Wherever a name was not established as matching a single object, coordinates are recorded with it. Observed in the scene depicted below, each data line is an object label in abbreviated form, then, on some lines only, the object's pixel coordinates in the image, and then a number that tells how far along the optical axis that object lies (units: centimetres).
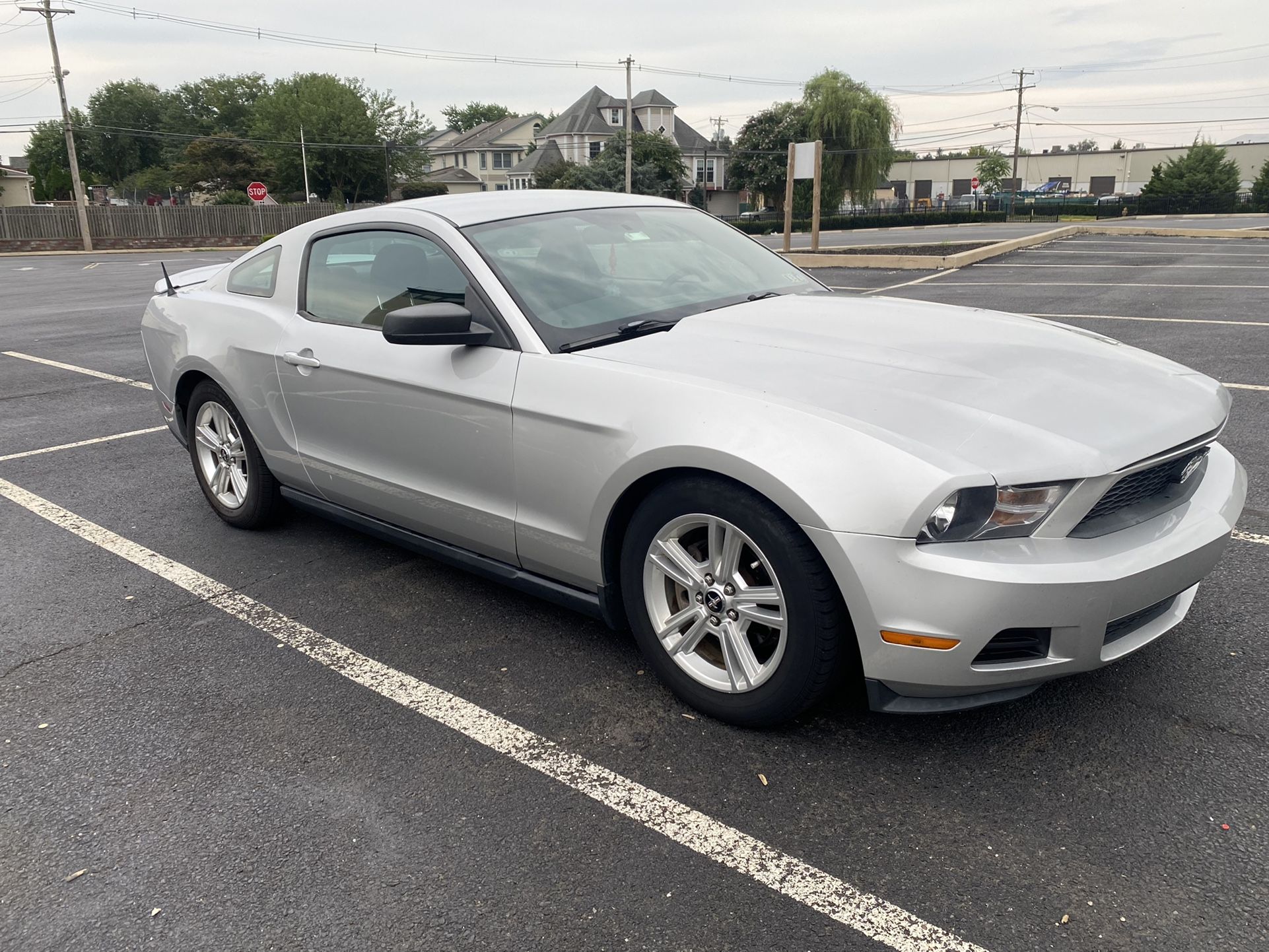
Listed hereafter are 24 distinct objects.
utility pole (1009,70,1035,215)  8125
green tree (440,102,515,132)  13200
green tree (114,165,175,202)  8303
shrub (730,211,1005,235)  5812
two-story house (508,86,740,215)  8519
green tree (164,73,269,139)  9381
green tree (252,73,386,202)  7194
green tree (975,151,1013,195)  10394
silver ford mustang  243
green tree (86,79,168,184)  9138
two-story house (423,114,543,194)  9518
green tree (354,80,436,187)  7425
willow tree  6344
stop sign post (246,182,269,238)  4478
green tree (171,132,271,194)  7119
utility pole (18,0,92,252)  3766
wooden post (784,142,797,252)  2146
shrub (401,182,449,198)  7469
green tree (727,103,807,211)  7138
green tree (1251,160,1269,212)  5444
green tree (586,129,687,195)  5800
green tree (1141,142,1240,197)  5956
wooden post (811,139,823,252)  2236
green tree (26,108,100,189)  9031
